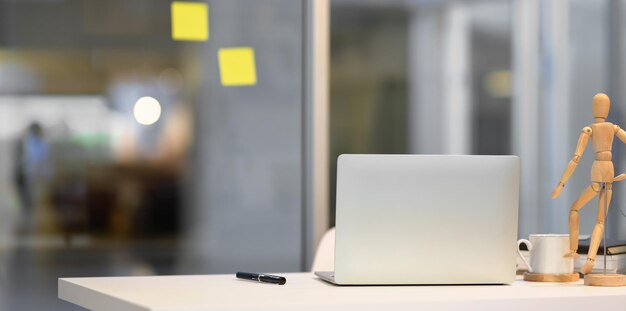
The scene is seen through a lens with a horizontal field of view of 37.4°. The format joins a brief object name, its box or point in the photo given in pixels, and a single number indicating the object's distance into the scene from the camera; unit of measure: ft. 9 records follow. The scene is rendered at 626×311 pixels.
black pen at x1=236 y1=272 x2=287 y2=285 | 6.63
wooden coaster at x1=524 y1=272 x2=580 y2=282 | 7.07
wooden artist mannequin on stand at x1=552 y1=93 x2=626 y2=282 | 6.98
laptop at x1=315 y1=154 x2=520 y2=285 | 6.24
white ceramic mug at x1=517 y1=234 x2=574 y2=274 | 7.09
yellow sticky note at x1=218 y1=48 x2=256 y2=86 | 11.53
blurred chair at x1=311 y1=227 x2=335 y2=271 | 9.24
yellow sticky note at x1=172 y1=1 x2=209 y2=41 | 11.29
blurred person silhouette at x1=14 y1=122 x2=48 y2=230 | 10.70
